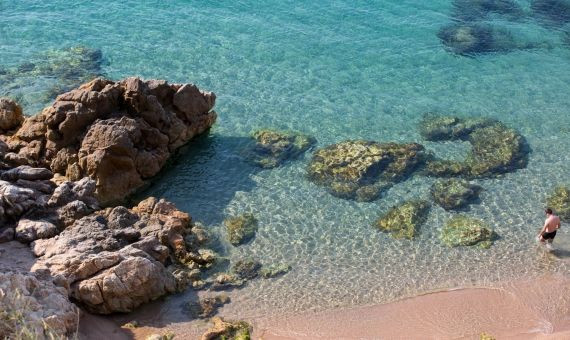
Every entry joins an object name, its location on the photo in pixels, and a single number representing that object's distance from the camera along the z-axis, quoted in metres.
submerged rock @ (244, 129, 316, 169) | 26.46
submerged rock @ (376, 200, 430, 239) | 22.62
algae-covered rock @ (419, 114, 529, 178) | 25.94
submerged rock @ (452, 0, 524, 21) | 40.59
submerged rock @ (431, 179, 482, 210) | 24.00
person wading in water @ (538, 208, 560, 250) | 21.05
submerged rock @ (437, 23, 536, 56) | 36.62
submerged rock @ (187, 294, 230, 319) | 18.44
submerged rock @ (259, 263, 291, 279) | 20.39
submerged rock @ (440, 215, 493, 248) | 22.05
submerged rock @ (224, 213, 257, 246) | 22.00
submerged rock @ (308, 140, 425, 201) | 24.75
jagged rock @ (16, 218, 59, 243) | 18.95
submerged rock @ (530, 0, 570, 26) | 40.38
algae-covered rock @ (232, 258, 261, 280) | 20.30
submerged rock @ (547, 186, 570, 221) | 23.42
